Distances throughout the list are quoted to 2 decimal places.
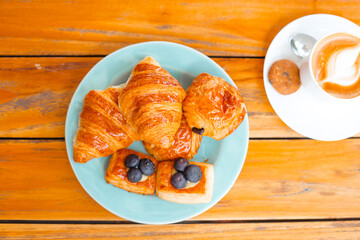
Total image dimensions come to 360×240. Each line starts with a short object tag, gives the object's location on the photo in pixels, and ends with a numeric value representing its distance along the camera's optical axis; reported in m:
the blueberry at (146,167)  0.67
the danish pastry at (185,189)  0.67
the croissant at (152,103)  0.64
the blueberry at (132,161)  0.67
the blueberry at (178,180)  0.66
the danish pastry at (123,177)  0.67
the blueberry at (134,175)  0.66
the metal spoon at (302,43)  0.69
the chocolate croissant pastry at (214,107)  0.65
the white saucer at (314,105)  0.69
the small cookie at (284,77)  0.68
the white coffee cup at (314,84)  0.66
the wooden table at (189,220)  0.71
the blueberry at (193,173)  0.66
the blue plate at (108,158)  0.68
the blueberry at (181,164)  0.67
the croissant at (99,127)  0.66
